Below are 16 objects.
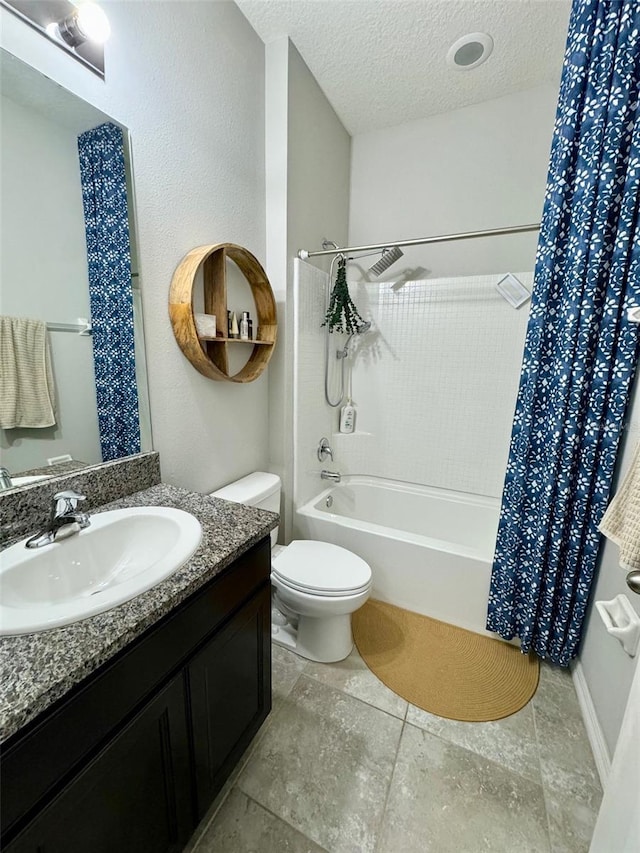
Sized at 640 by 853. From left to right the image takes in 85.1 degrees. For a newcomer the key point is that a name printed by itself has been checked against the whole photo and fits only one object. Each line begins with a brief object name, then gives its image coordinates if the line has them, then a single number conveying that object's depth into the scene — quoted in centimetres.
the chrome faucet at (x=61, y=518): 87
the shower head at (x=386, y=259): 219
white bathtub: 176
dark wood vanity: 55
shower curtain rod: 159
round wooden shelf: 133
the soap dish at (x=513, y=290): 205
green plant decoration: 217
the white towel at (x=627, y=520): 80
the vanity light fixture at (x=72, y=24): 88
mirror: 88
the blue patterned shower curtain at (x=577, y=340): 117
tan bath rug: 143
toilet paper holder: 91
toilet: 145
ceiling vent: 164
